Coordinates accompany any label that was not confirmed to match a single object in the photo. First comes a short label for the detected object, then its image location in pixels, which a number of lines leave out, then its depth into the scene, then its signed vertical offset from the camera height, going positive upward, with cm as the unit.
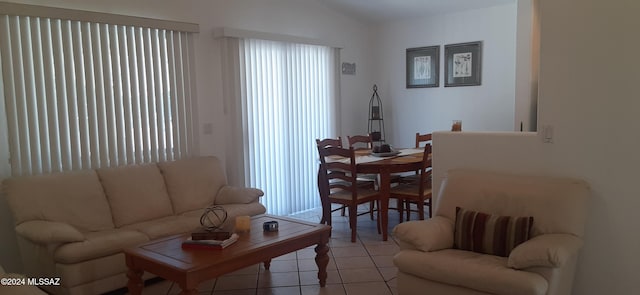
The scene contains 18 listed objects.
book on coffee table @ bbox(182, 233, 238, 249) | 284 -81
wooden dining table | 435 -60
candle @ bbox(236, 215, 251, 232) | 322 -79
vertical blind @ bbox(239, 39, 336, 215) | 497 -10
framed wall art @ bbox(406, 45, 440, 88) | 599 +47
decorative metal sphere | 341 -84
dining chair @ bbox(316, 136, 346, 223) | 462 -40
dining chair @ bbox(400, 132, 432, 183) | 493 -54
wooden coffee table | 258 -84
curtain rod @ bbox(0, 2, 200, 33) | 340 +74
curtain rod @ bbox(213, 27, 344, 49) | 465 +73
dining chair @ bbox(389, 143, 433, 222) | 443 -83
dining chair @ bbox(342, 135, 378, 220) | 484 -76
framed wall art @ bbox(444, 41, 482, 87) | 561 +45
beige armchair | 240 -76
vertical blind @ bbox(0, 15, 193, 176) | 349 +14
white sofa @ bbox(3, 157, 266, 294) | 305 -76
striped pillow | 269 -75
